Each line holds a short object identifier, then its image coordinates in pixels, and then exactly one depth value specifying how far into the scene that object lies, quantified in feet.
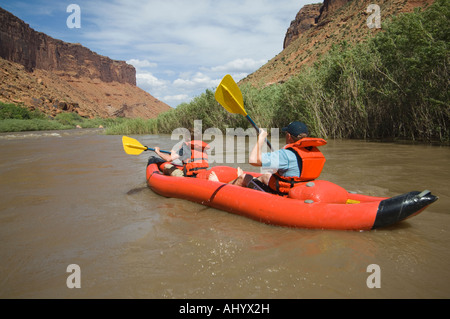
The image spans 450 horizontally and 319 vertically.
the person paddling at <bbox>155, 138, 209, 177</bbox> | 13.34
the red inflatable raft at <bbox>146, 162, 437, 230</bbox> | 7.90
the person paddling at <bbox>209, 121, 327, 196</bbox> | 8.72
